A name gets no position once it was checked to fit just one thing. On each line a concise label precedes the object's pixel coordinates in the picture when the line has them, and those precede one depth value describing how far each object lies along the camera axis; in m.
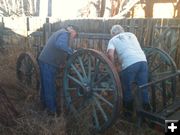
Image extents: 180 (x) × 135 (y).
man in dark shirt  2.93
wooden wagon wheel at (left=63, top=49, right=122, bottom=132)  2.40
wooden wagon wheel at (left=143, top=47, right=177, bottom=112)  2.82
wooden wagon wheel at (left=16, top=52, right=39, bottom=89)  3.39
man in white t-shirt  2.69
